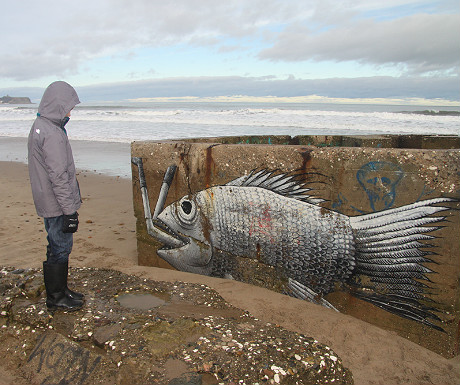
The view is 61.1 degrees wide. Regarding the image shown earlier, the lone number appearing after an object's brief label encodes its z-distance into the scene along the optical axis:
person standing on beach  2.70
